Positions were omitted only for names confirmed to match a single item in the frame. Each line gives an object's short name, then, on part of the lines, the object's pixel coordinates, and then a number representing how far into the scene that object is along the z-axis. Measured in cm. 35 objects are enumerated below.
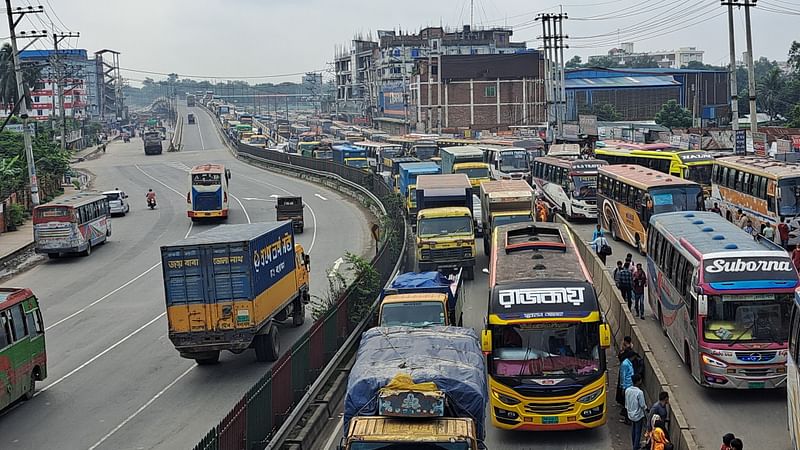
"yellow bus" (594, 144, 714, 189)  4250
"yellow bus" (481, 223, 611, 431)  1577
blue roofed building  11619
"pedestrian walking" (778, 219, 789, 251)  2975
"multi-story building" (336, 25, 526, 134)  15912
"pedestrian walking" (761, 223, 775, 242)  3050
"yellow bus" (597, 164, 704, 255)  3203
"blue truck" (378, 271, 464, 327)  2122
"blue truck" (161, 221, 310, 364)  2161
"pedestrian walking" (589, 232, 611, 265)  3062
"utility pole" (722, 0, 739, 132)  4841
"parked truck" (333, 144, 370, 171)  7188
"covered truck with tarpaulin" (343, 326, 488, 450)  1140
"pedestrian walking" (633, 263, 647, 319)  2486
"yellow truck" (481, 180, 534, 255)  3494
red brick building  12431
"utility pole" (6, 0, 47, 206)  4769
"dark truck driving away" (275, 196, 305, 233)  4781
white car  5650
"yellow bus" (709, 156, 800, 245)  3017
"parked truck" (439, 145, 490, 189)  4962
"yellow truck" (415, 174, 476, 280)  3197
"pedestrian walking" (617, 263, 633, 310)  2502
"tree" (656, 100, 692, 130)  9662
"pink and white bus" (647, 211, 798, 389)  1656
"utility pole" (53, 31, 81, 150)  8460
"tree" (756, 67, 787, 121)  10994
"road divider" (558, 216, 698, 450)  1459
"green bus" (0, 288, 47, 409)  1930
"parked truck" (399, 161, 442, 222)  4683
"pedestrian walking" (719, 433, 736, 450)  1243
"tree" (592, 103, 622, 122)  11000
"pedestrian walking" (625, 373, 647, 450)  1541
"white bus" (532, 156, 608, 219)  4322
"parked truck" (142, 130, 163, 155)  10681
